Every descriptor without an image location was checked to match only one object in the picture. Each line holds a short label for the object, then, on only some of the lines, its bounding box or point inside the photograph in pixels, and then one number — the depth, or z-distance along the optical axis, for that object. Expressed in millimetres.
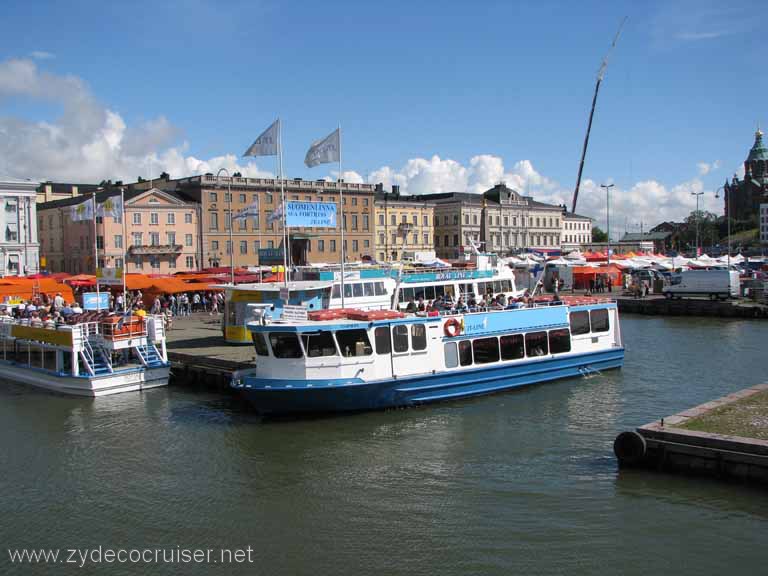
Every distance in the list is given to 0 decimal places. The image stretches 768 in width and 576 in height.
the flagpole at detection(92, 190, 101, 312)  34344
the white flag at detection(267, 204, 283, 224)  31812
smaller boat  29078
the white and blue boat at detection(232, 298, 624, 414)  23859
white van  61031
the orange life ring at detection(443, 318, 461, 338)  26828
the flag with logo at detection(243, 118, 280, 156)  30906
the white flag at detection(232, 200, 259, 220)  42819
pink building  82562
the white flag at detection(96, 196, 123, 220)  36094
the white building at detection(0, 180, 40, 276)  82562
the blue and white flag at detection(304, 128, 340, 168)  29688
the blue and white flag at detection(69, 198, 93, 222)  36656
